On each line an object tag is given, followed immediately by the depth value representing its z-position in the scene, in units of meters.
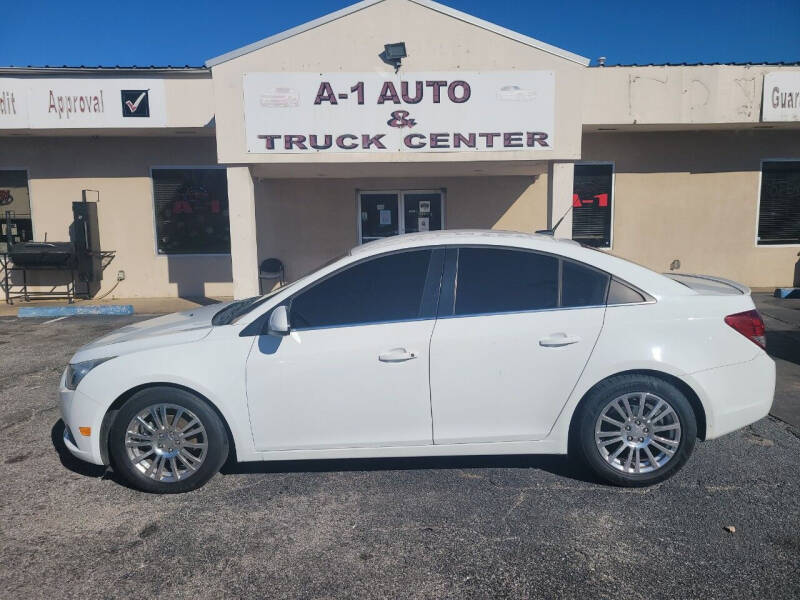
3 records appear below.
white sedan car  4.08
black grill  12.23
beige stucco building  9.47
